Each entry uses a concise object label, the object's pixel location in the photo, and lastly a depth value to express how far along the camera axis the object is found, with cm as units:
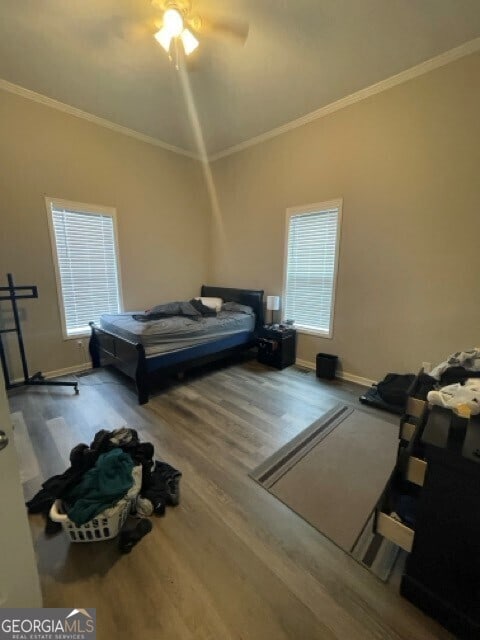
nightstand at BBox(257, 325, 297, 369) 369
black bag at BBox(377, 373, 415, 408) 263
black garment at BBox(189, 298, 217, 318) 386
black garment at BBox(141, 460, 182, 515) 157
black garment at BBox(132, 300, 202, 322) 345
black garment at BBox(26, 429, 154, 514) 155
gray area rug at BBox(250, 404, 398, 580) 141
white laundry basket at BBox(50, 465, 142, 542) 134
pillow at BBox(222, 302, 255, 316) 412
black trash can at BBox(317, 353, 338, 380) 340
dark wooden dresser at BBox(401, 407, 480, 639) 93
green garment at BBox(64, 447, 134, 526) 134
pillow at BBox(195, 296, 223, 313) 421
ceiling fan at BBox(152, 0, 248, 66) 188
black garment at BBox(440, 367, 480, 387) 183
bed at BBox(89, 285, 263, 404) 279
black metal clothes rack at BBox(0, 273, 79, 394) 277
